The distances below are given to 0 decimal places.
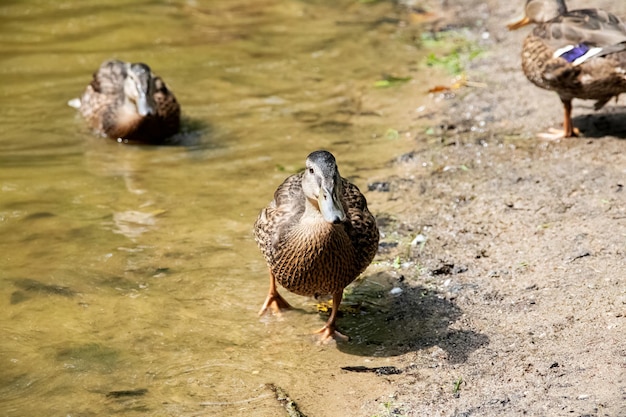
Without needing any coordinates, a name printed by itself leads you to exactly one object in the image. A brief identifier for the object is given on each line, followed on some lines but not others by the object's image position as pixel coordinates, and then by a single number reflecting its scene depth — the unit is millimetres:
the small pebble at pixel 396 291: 11344
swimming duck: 17172
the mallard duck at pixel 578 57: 13852
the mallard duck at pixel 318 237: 9516
